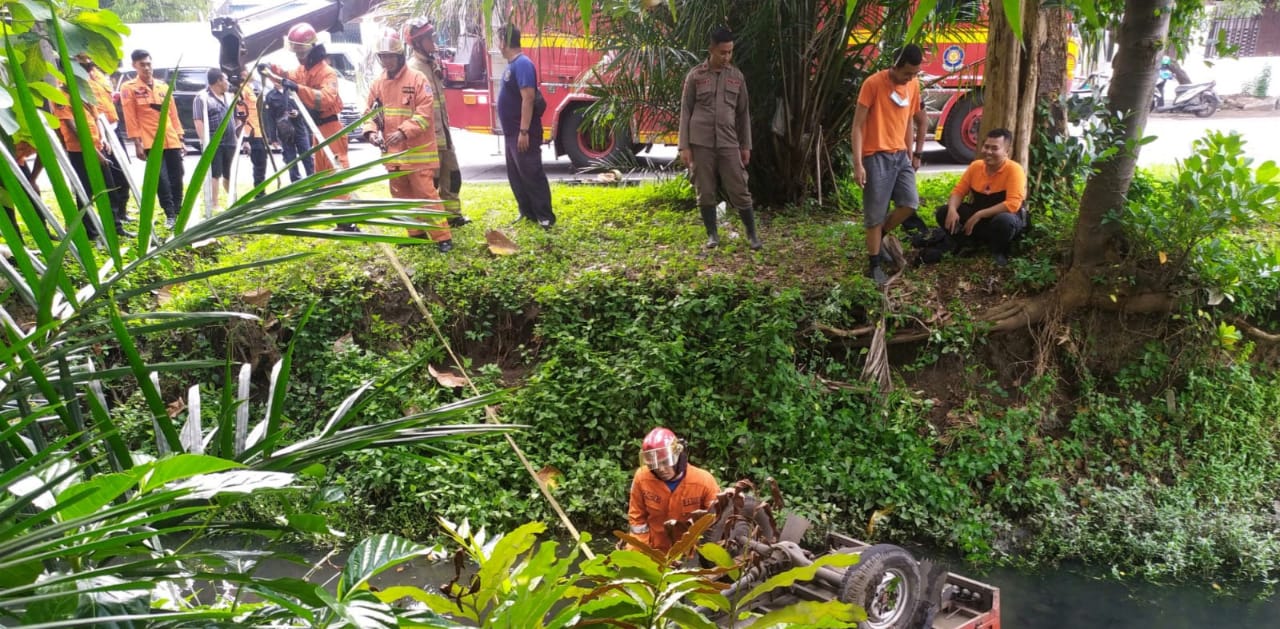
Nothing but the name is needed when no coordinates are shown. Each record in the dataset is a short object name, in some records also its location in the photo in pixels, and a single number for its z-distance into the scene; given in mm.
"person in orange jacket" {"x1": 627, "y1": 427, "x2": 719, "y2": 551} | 4129
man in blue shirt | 6992
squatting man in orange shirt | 5887
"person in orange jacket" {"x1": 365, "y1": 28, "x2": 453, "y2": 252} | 6723
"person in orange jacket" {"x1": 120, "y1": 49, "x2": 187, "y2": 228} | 7441
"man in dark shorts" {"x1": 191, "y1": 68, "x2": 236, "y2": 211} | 7523
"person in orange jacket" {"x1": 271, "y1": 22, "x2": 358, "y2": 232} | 7039
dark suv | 9953
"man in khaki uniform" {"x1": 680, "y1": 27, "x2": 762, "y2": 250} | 6254
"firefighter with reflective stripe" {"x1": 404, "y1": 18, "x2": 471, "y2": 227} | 6812
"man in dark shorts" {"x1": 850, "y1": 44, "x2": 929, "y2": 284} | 5723
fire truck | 9547
